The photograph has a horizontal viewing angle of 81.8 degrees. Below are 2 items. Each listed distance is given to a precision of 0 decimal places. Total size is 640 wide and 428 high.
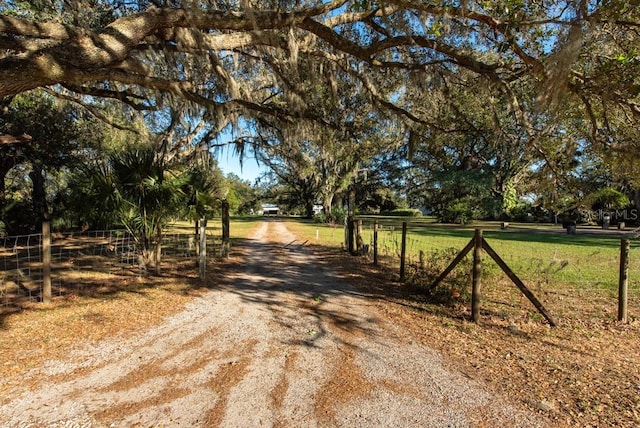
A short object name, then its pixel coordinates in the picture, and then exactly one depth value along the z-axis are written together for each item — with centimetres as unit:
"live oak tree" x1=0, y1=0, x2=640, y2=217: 440
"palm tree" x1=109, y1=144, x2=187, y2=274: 793
